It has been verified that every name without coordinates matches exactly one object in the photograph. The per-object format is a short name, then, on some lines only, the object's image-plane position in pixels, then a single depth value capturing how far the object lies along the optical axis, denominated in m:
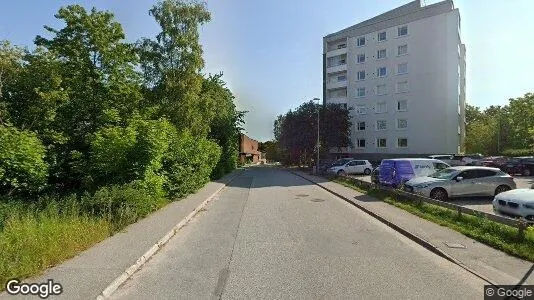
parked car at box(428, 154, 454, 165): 35.50
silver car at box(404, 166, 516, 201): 16.55
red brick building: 82.57
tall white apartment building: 50.94
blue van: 19.89
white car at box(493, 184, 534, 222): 10.50
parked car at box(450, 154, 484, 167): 33.28
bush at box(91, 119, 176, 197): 13.96
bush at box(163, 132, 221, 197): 17.78
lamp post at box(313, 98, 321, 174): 40.53
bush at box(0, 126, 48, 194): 13.81
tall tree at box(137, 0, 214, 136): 24.27
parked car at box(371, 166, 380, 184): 21.98
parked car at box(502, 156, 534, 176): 32.59
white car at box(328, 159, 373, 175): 37.78
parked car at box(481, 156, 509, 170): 34.33
